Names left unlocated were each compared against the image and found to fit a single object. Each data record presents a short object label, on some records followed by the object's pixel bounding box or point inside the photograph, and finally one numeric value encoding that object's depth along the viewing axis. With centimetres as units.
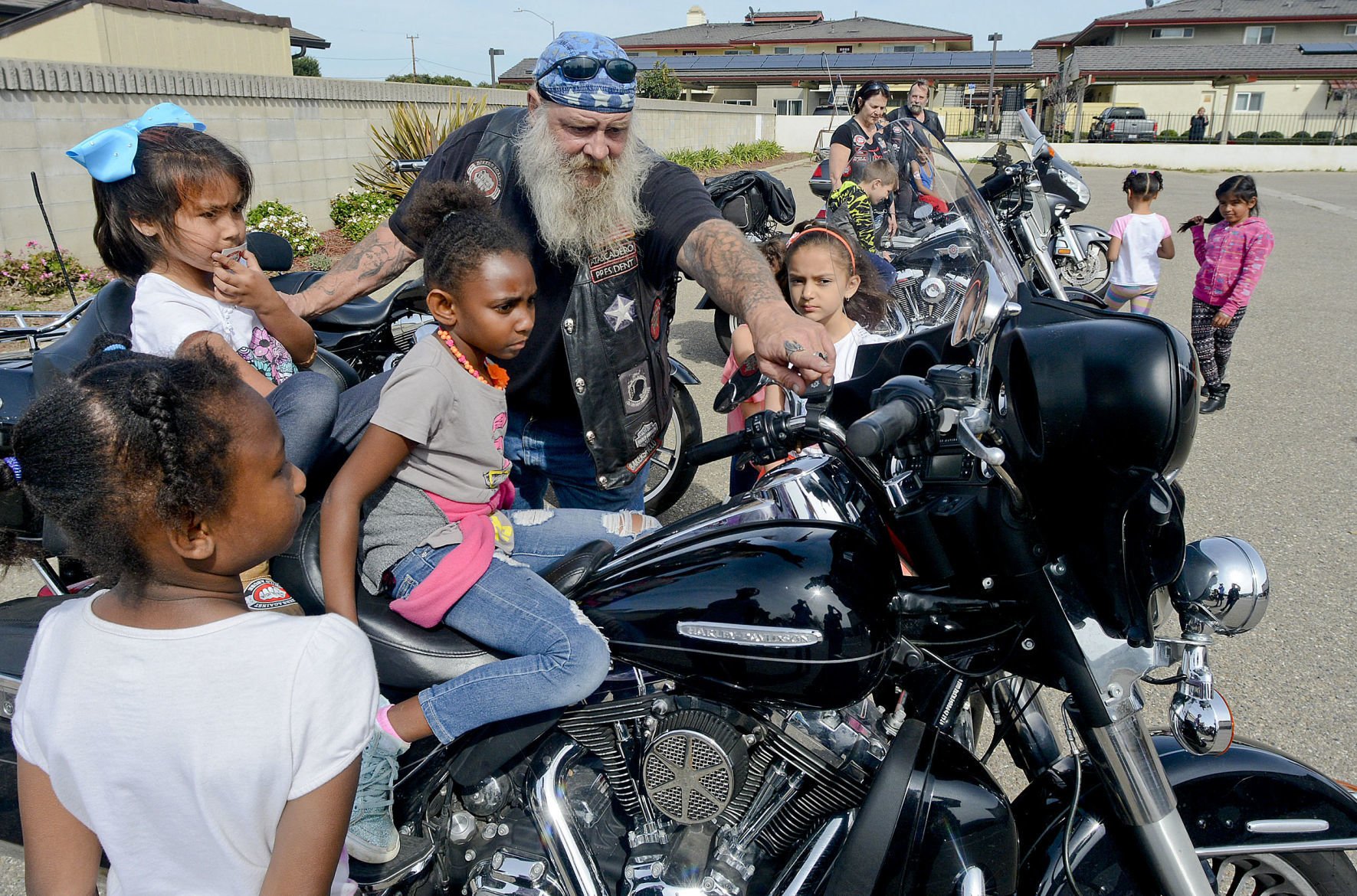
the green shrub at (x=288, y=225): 938
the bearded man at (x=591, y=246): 249
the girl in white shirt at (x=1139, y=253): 668
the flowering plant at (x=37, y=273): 751
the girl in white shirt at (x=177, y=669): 121
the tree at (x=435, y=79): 5069
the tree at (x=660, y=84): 3997
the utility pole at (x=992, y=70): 3662
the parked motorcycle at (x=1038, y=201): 539
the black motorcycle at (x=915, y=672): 141
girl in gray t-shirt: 179
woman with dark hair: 742
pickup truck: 3681
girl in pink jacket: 614
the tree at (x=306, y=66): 4444
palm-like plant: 1145
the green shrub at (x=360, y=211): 1061
